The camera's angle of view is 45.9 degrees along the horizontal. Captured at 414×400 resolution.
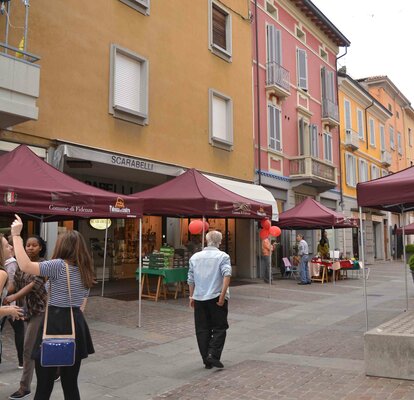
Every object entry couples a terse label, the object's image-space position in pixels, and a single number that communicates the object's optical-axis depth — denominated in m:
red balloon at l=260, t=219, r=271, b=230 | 13.54
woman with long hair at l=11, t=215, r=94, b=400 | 3.79
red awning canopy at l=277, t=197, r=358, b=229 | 17.02
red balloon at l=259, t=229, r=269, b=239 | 13.79
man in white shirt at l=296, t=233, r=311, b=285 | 16.84
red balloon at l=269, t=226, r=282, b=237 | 13.88
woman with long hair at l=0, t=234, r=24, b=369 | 5.71
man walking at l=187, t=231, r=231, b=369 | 6.09
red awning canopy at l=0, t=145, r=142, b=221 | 7.16
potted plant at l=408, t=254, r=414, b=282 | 12.28
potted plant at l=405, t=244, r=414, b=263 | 22.63
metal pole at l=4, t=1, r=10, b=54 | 9.75
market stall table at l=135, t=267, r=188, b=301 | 11.64
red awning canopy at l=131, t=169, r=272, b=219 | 11.01
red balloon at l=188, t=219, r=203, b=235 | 11.30
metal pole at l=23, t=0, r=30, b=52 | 9.75
